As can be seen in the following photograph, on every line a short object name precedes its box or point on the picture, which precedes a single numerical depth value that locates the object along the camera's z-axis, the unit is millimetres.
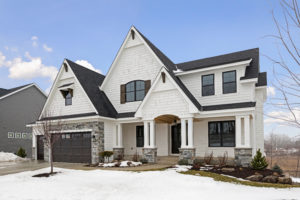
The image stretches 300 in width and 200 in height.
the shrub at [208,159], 13239
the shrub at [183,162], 12742
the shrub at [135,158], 14694
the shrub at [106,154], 14759
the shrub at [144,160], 13991
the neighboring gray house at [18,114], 24273
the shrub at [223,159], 12595
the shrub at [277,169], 11783
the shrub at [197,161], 13328
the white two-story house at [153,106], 13320
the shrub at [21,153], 20341
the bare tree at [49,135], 11758
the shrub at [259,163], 11570
